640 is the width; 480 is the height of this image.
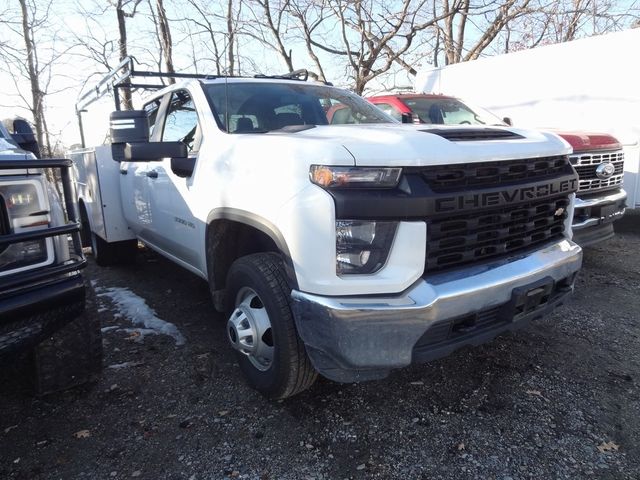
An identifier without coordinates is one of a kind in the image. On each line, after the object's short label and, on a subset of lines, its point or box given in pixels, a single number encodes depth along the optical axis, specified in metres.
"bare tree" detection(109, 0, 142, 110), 14.51
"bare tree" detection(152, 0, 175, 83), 15.02
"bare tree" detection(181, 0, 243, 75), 15.99
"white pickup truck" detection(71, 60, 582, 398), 1.99
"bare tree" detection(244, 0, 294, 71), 15.25
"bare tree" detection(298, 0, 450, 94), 13.77
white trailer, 6.26
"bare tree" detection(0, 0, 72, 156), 11.74
